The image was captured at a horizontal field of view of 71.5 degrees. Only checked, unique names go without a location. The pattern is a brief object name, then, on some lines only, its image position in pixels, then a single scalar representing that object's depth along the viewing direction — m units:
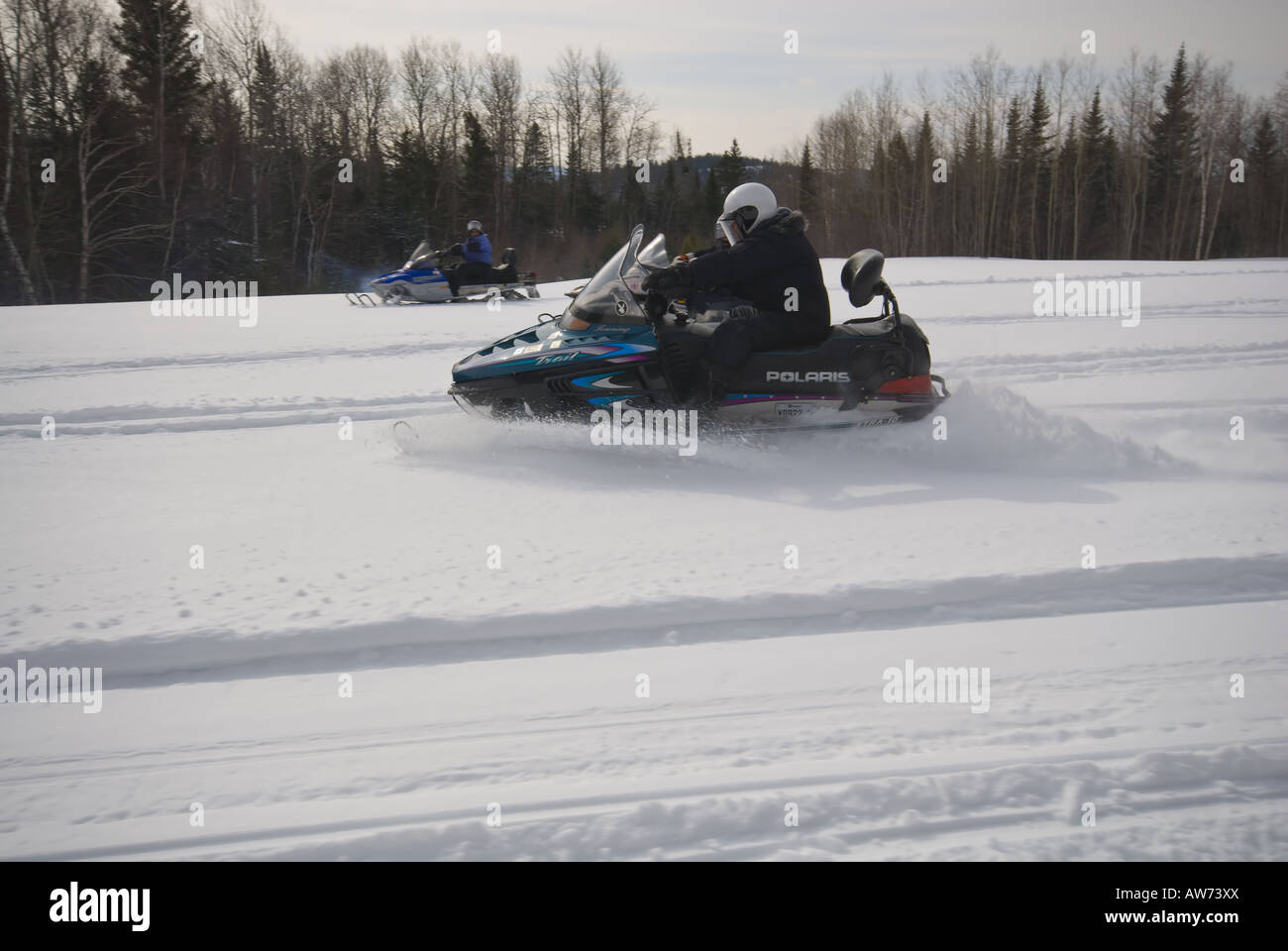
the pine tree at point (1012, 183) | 41.84
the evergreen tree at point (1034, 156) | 41.69
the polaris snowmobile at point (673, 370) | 5.30
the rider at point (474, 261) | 14.82
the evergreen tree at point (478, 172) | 37.19
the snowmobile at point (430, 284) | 14.57
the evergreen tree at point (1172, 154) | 38.68
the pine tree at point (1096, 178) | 43.62
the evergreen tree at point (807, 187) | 48.69
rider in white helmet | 5.27
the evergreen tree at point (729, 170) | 47.41
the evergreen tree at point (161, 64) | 26.48
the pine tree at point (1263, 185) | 42.94
